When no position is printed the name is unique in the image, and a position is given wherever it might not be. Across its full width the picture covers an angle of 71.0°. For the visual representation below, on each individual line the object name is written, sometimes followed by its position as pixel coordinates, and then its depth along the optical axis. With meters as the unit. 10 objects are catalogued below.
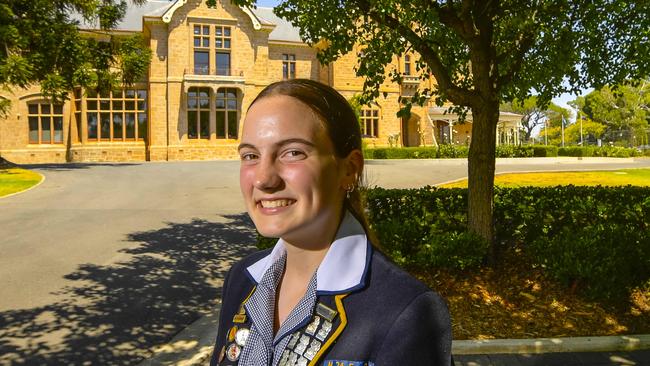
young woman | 1.23
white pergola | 41.72
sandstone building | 33.75
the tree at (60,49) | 20.12
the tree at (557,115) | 80.78
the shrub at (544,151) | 35.72
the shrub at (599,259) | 5.46
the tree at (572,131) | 67.94
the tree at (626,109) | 64.69
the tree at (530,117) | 75.91
